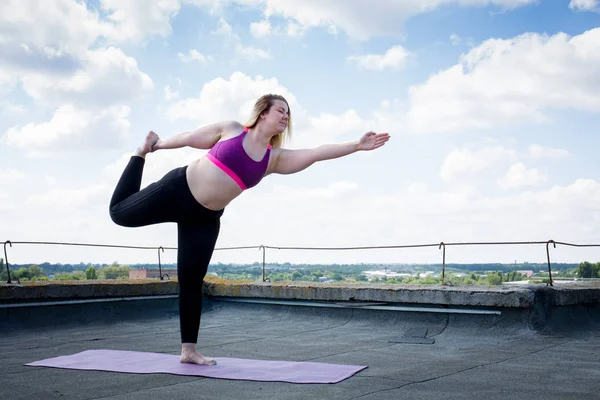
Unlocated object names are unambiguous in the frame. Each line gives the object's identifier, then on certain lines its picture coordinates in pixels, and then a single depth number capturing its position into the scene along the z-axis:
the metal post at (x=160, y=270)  8.80
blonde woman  4.30
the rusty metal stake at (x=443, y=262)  6.87
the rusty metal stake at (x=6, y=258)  7.17
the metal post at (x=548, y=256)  6.39
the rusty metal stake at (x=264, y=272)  8.43
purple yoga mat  3.83
